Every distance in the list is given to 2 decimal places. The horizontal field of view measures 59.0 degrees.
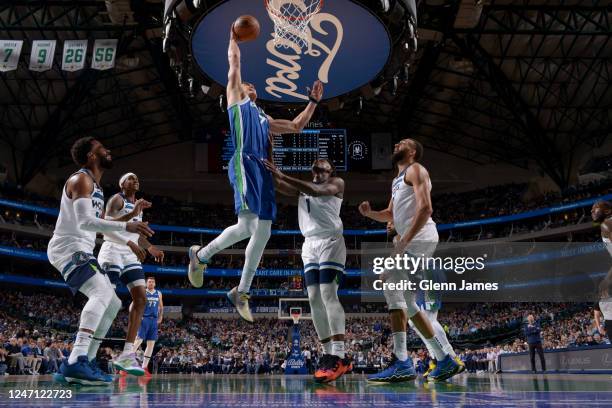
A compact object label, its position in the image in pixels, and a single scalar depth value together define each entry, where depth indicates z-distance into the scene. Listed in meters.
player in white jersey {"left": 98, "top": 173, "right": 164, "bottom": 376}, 6.51
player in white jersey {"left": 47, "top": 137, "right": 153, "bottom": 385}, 4.57
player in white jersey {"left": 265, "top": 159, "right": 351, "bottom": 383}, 5.41
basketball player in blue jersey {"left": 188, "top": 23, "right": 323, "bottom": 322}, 4.67
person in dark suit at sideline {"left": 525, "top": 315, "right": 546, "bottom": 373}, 13.47
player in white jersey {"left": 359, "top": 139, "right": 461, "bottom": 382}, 5.15
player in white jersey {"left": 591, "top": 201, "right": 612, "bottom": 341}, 6.79
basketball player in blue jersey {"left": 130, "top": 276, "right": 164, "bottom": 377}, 10.66
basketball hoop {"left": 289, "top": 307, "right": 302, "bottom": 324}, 21.56
